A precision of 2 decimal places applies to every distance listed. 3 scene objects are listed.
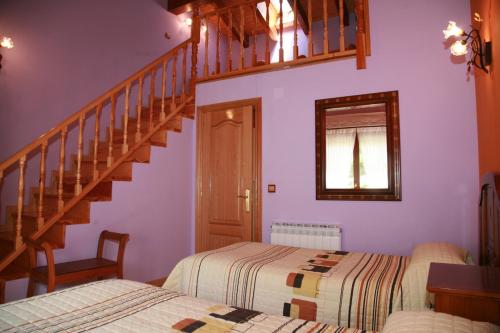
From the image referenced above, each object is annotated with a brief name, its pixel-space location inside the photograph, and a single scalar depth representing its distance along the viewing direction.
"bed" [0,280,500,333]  1.03
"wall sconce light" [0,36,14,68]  3.19
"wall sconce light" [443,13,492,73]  2.17
